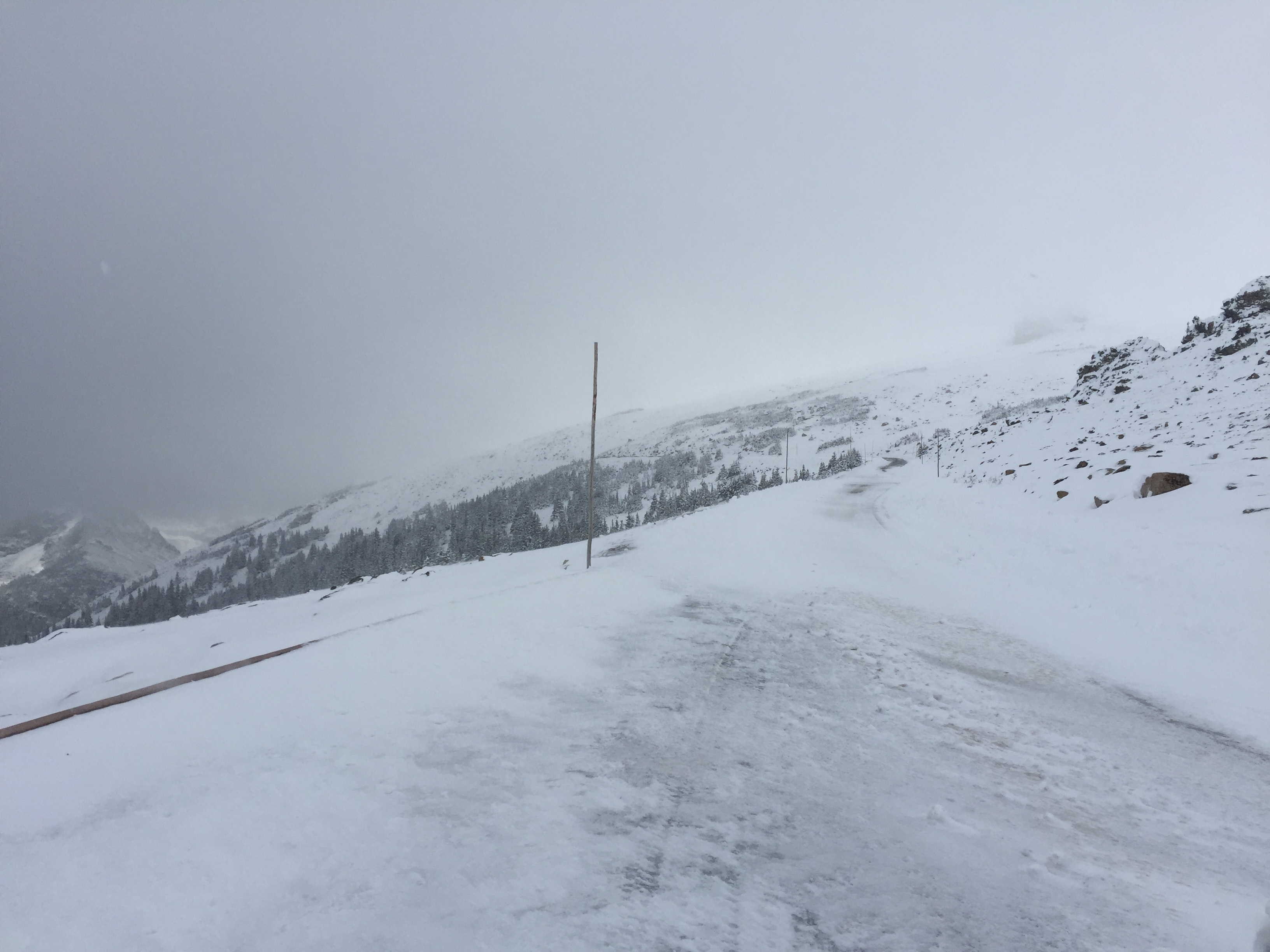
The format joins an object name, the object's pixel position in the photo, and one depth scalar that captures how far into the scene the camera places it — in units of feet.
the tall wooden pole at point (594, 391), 49.88
